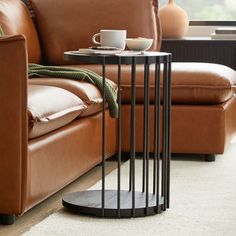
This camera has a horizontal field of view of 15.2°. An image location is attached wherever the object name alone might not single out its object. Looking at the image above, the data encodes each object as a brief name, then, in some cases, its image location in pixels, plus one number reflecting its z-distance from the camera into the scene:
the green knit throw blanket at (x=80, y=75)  4.13
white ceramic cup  3.46
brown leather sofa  3.02
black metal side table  3.18
